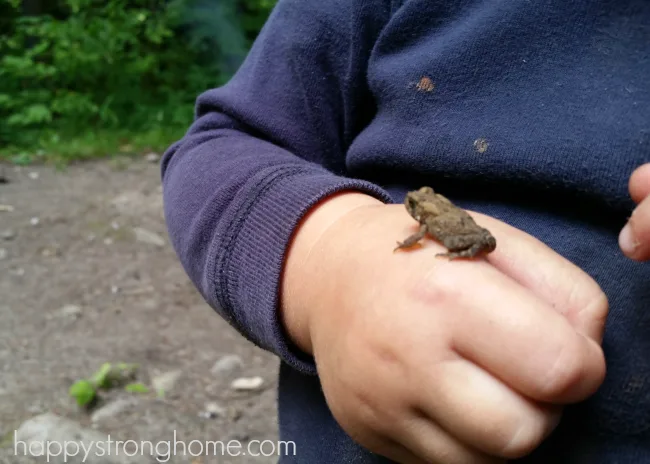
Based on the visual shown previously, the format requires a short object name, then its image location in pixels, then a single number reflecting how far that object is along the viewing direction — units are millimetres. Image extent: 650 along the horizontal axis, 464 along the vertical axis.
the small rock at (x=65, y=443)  1901
